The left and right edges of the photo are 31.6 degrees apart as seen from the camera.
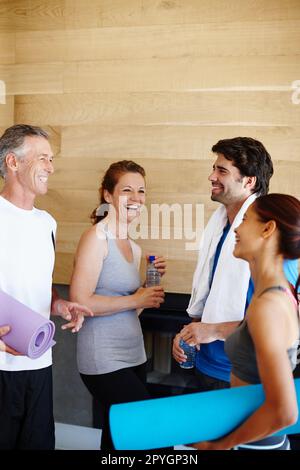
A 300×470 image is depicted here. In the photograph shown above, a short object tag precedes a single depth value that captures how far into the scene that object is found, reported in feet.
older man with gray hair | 4.53
